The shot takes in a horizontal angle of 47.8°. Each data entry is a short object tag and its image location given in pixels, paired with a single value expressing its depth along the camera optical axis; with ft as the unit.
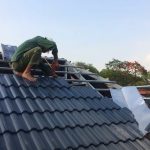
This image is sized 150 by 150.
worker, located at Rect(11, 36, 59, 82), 9.23
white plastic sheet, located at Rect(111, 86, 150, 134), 8.63
